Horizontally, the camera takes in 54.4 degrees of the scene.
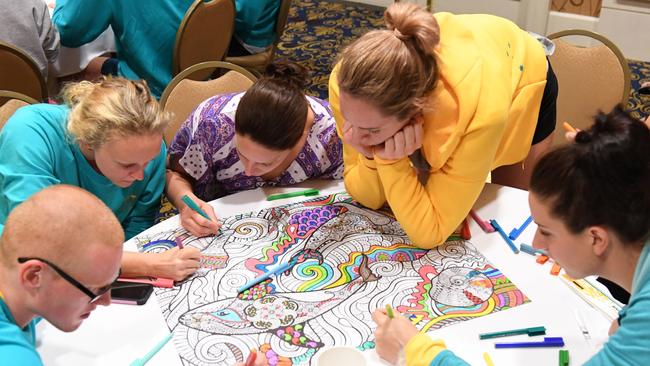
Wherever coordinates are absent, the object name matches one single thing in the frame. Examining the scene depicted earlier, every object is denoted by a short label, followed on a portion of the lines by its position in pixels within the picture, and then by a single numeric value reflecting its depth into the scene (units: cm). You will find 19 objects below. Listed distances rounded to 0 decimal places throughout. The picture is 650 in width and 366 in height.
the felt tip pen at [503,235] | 166
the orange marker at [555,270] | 157
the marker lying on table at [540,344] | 135
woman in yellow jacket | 155
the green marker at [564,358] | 130
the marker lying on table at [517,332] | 138
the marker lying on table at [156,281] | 153
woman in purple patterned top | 178
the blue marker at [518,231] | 170
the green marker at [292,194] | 189
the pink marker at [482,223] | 173
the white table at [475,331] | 132
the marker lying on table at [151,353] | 129
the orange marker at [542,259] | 161
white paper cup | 128
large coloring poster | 139
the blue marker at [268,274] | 153
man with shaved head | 114
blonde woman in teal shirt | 161
